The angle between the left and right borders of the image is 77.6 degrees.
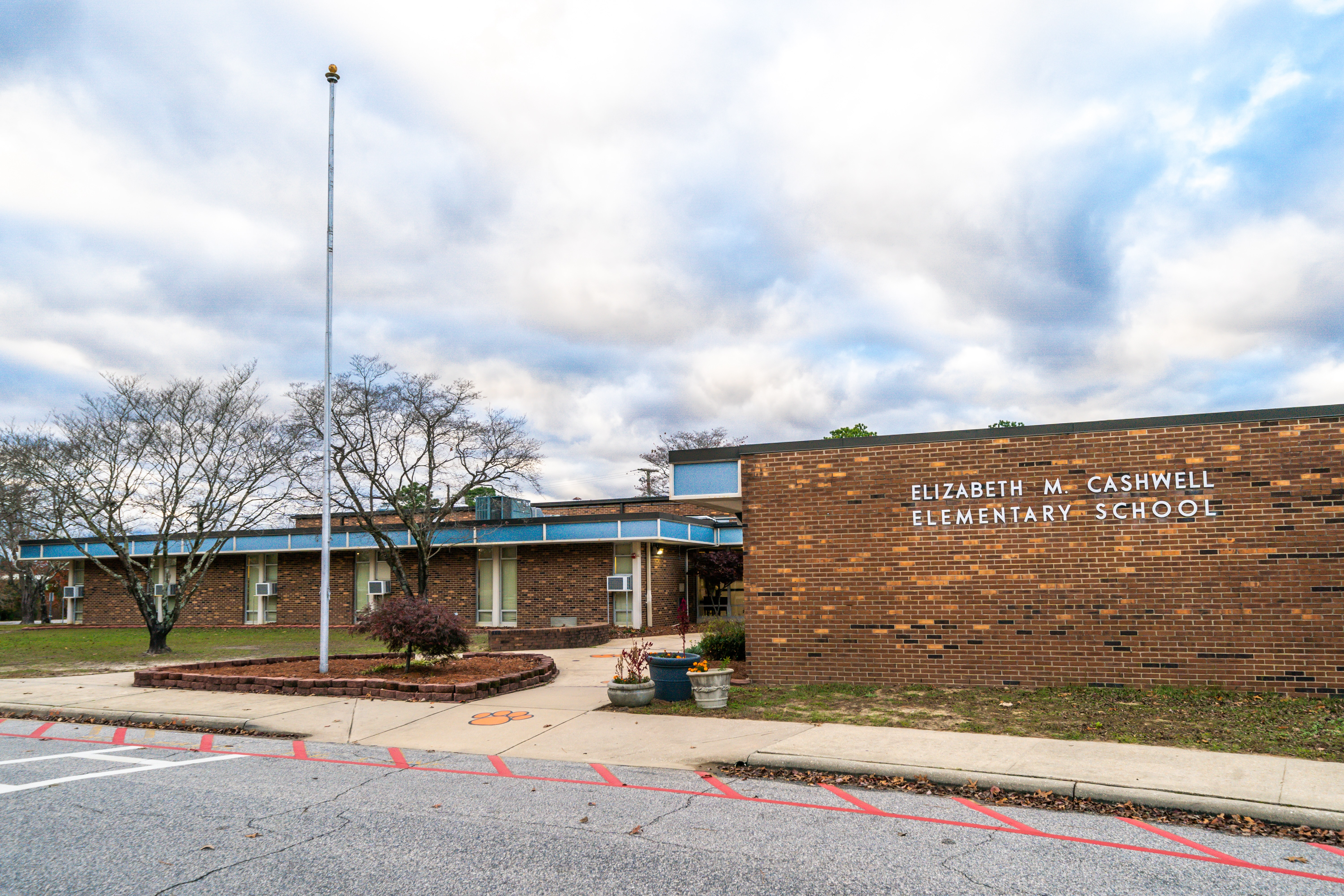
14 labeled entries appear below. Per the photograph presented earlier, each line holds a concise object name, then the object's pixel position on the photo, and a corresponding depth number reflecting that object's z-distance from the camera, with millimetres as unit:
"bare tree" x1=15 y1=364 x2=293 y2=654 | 21922
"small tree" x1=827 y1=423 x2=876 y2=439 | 50375
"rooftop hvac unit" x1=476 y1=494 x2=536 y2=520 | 30016
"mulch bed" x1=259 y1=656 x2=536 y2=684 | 14227
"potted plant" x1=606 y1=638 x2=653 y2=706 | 11539
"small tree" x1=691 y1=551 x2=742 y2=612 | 32062
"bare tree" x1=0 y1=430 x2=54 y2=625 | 23578
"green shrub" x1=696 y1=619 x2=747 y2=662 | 15242
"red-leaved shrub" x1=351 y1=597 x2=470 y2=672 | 13867
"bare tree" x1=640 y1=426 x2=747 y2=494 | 54344
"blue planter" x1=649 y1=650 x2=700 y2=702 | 11773
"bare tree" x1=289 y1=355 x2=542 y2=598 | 27297
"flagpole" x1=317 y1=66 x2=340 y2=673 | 15414
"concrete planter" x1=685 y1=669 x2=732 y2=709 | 11102
